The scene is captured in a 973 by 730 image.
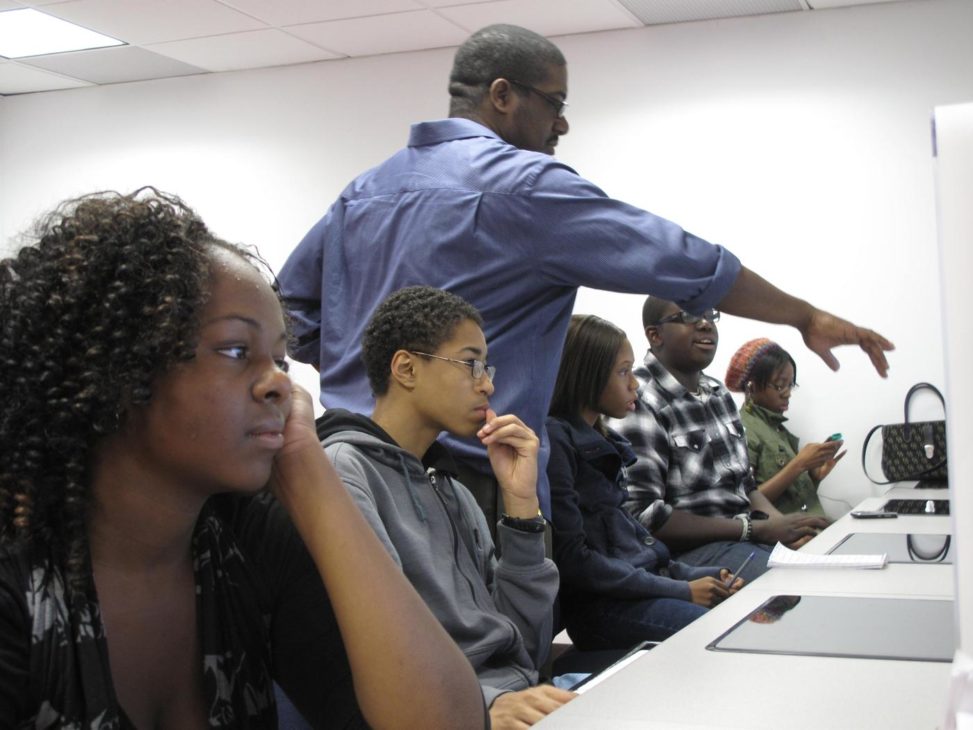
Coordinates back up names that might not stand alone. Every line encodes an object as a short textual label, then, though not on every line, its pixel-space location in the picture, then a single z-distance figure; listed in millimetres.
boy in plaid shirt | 3119
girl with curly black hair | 937
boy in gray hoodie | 1664
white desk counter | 1041
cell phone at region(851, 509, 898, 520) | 2697
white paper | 1879
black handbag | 4289
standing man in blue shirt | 2127
